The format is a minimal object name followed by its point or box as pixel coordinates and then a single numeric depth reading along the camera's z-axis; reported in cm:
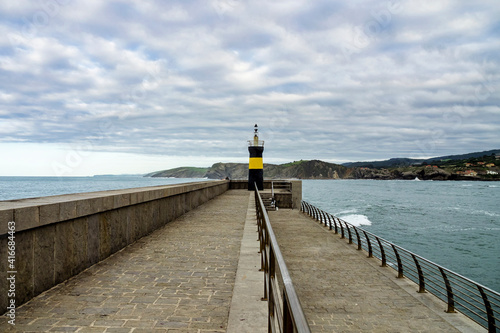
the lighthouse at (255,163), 3216
